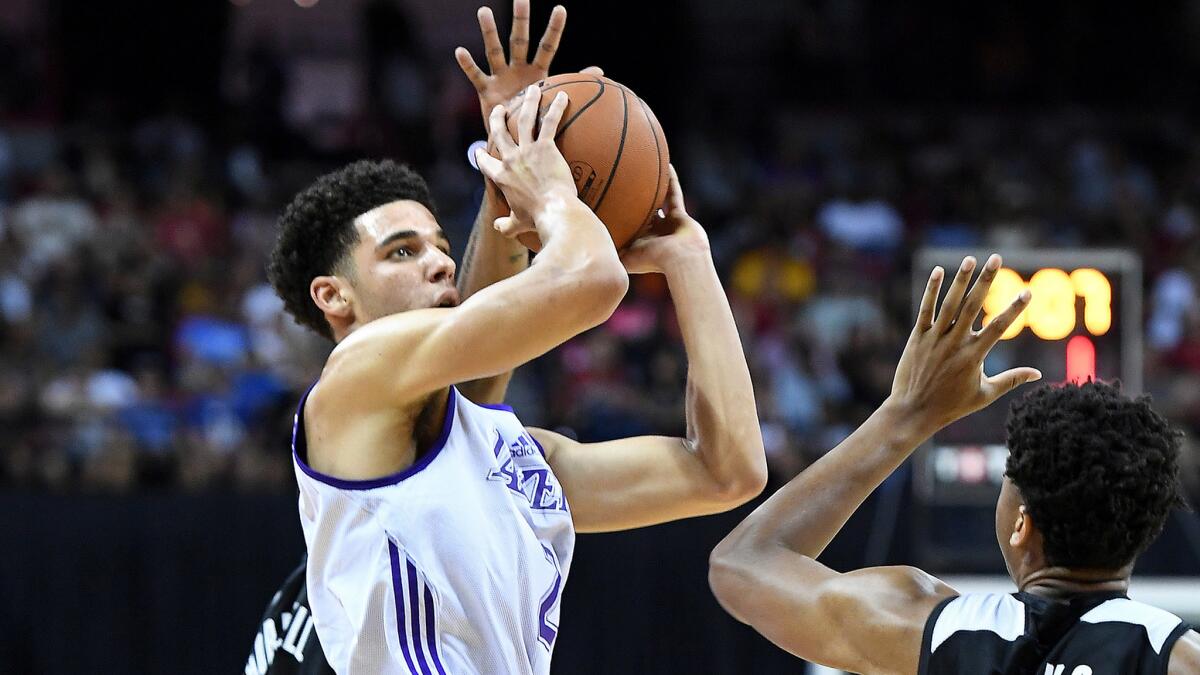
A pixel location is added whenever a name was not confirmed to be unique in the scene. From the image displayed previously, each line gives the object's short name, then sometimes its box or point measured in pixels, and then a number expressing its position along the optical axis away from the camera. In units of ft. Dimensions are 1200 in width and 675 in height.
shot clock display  42.19
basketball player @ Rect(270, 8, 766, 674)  17.17
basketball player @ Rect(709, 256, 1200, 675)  15.08
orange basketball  19.15
